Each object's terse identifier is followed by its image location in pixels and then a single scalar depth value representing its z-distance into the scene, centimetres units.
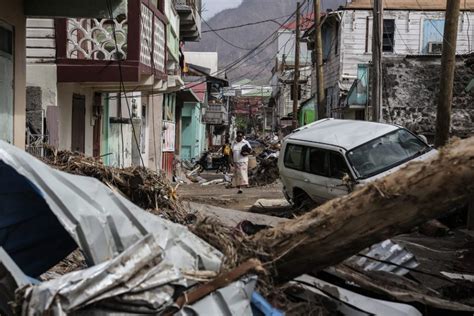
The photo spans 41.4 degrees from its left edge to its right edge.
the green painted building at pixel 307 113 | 3822
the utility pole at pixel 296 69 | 3162
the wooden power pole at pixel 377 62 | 1523
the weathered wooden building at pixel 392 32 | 2944
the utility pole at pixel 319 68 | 2353
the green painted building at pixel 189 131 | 3603
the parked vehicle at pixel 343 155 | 1168
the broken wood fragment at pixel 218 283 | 329
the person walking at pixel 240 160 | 1919
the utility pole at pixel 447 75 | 1198
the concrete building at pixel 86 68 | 1091
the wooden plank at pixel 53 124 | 1062
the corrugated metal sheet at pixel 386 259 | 521
